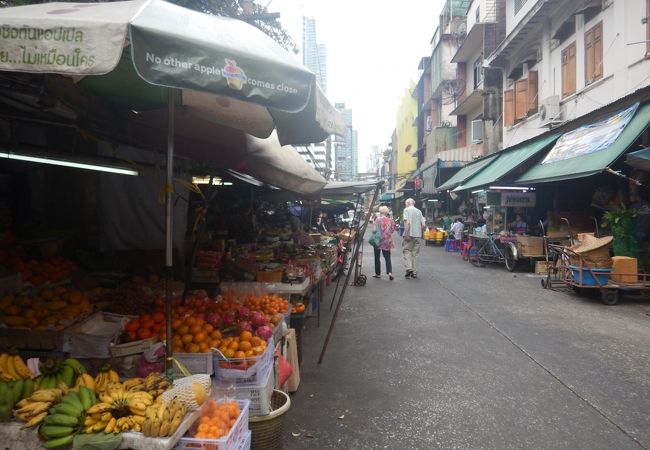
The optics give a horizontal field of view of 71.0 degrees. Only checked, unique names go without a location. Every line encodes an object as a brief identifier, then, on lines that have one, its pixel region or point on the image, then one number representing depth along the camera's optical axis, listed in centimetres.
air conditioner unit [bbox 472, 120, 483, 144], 2256
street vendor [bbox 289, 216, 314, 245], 1115
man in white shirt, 1217
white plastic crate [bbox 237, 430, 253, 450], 274
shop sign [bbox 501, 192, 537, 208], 1477
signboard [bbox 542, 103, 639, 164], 969
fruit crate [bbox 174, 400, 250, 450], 248
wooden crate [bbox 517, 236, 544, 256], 1329
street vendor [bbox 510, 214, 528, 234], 1472
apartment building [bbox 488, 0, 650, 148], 1052
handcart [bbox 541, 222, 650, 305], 853
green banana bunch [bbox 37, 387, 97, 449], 241
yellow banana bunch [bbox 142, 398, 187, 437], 238
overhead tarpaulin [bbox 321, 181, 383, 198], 757
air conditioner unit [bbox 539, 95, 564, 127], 1392
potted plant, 927
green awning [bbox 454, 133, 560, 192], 1375
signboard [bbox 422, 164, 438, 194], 2626
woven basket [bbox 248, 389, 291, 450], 325
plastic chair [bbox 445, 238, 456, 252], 2061
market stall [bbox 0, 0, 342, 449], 236
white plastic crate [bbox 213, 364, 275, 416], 329
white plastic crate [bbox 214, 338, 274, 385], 337
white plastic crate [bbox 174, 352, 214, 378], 346
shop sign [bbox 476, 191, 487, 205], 1755
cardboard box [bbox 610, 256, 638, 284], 854
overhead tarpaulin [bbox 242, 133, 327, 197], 630
